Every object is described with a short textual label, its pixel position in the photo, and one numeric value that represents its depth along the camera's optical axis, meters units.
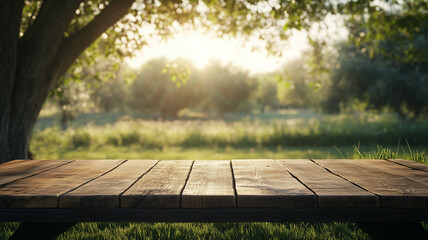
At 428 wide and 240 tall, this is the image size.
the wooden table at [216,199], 1.69
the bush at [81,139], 13.83
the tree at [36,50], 4.28
